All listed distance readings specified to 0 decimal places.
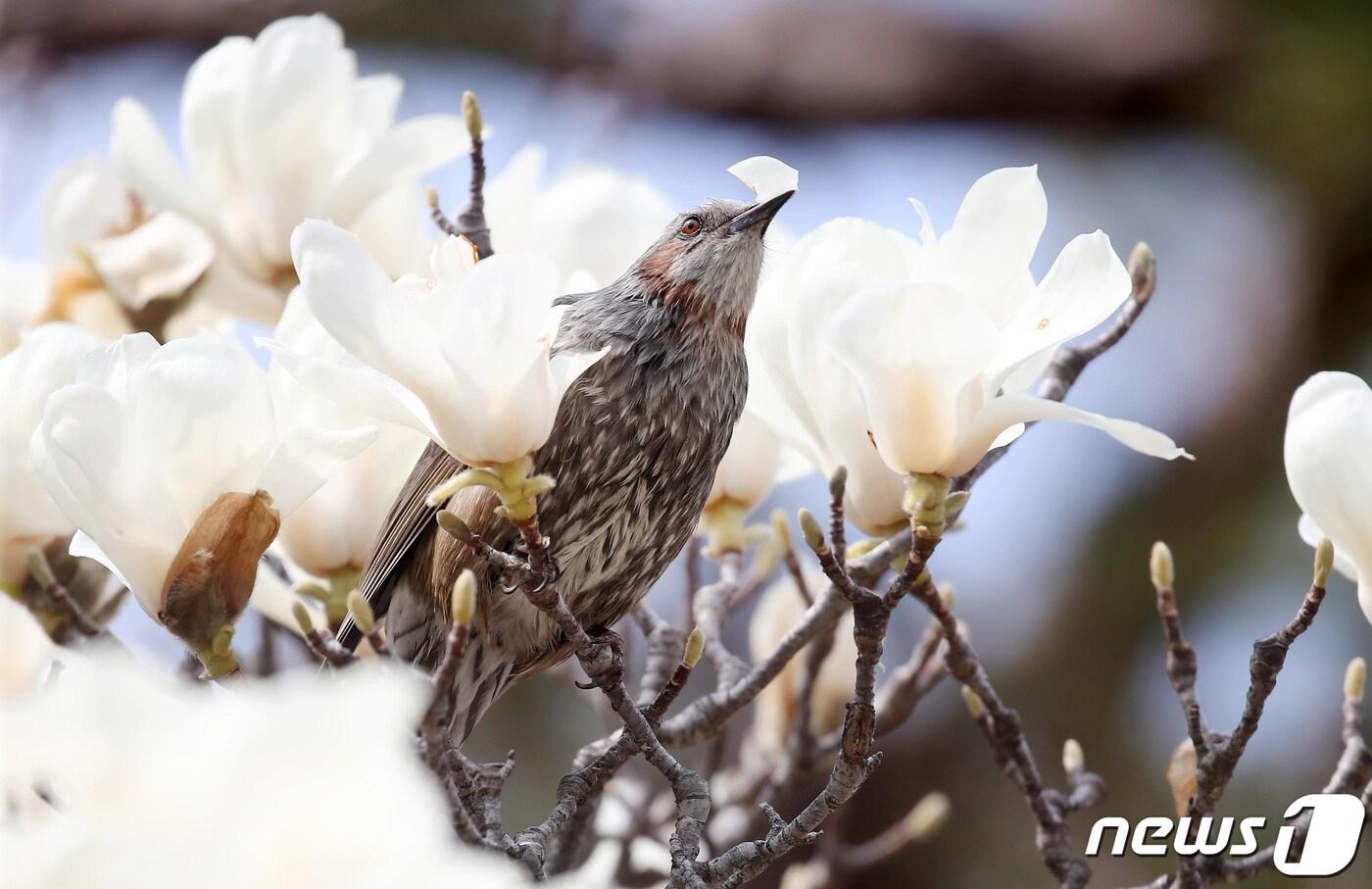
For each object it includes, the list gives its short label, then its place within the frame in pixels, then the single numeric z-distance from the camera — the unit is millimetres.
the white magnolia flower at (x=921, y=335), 3452
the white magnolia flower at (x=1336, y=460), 3487
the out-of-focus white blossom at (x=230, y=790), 2426
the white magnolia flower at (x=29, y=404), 3520
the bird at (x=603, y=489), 3594
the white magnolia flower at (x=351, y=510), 3557
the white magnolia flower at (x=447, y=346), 3425
